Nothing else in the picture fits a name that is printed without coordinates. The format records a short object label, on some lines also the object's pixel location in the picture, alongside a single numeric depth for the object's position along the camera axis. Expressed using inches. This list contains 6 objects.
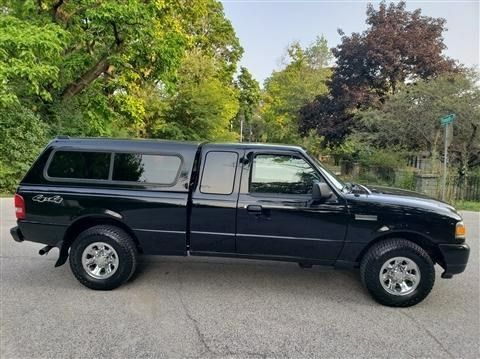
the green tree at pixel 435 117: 475.8
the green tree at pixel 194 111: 830.5
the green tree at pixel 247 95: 1777.8
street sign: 367.6
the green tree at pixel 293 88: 1038.4
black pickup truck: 157.9
